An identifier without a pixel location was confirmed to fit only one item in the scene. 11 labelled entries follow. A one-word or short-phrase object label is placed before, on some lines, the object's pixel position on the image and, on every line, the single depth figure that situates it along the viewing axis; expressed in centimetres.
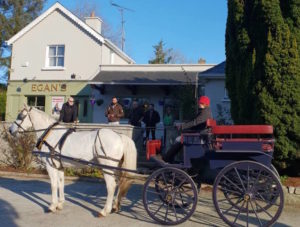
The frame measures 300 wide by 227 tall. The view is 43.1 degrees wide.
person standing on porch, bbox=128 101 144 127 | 1480
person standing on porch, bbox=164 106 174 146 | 1552
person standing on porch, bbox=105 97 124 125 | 1331
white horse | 721
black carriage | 609
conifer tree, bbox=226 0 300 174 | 848
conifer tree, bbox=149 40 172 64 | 4051
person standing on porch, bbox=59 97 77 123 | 1330
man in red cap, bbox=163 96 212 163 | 700
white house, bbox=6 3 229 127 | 2153
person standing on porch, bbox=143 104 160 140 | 1443
